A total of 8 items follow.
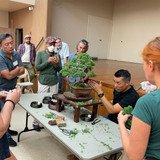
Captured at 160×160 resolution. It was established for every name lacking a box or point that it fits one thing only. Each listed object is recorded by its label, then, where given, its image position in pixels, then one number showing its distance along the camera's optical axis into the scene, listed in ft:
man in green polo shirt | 7.88
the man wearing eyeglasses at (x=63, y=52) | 12.04
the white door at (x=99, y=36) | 27.02
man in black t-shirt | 5.51
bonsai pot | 5.20
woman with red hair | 2.22
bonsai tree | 5.26
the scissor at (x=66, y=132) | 4.23
